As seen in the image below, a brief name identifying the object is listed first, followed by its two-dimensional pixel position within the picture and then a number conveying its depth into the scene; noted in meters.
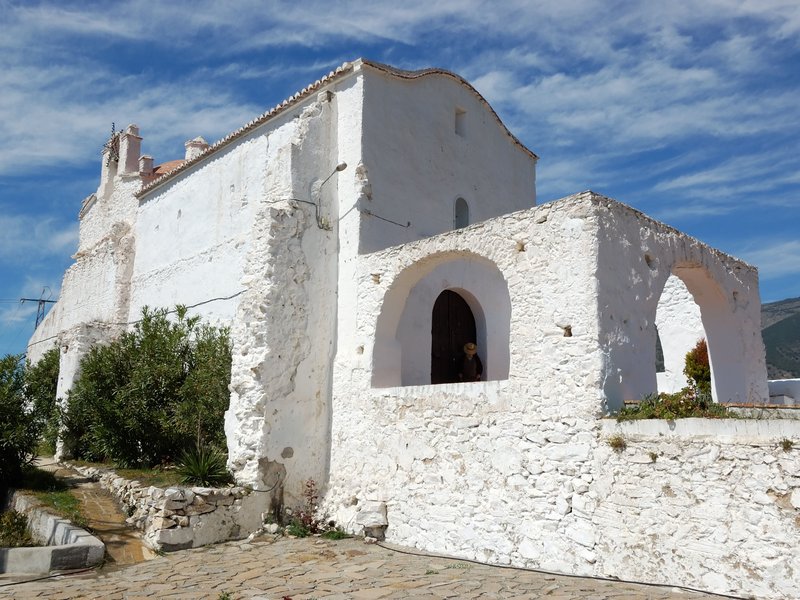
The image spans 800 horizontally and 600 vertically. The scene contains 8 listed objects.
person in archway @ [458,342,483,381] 12.32
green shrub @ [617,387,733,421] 6.75
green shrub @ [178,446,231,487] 9.80
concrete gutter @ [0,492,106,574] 7.66
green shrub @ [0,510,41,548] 8.71
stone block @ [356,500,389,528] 9.32
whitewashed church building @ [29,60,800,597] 6.72
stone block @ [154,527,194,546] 8.75
